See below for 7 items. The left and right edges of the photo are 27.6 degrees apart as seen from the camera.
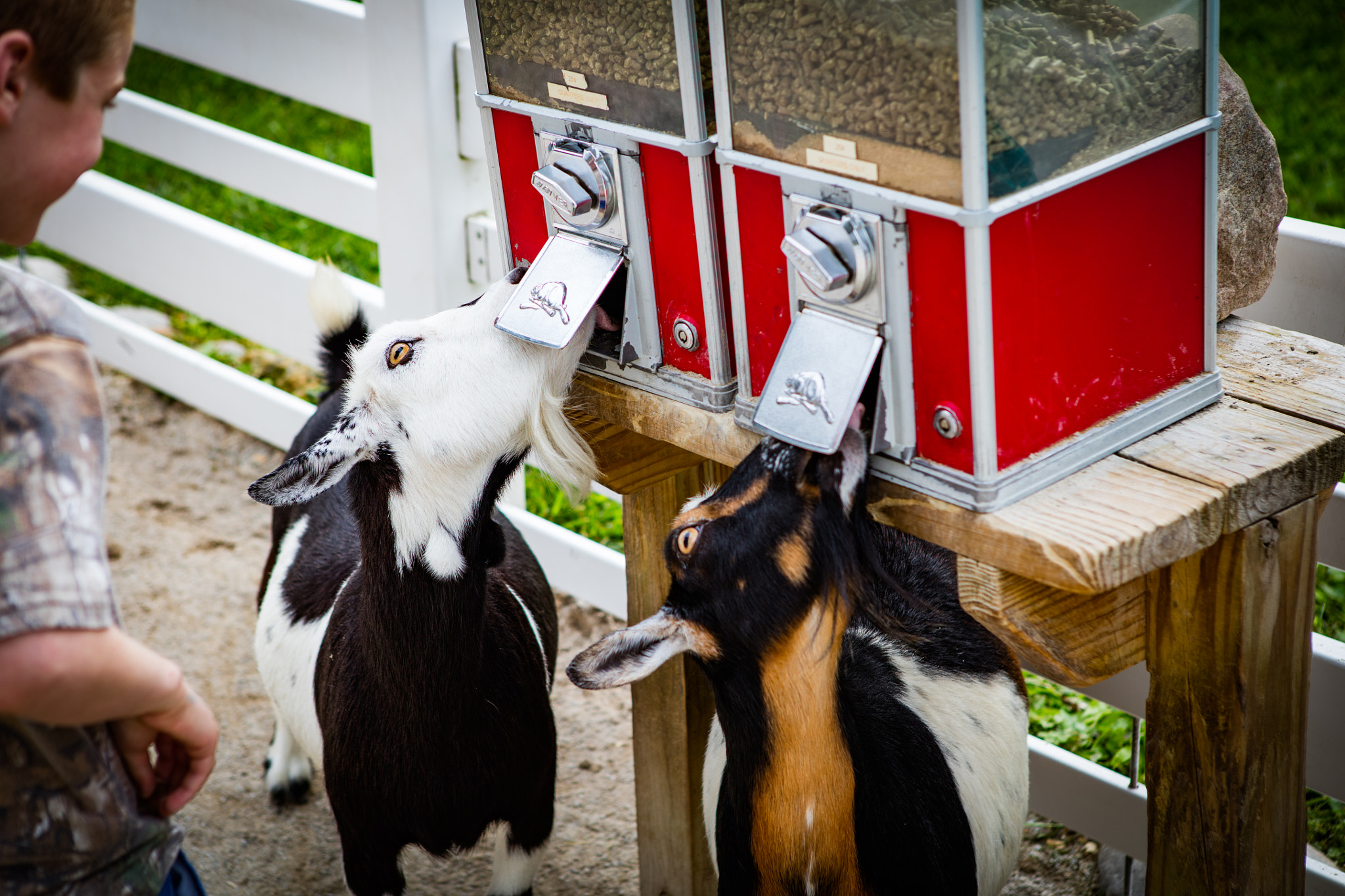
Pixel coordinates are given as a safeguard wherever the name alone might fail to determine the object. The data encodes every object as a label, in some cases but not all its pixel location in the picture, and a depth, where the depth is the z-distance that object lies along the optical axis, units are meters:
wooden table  1.77
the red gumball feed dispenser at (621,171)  1.86
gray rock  2.03
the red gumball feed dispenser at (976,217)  1.72
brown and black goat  1.88
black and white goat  2.01
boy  1.60
